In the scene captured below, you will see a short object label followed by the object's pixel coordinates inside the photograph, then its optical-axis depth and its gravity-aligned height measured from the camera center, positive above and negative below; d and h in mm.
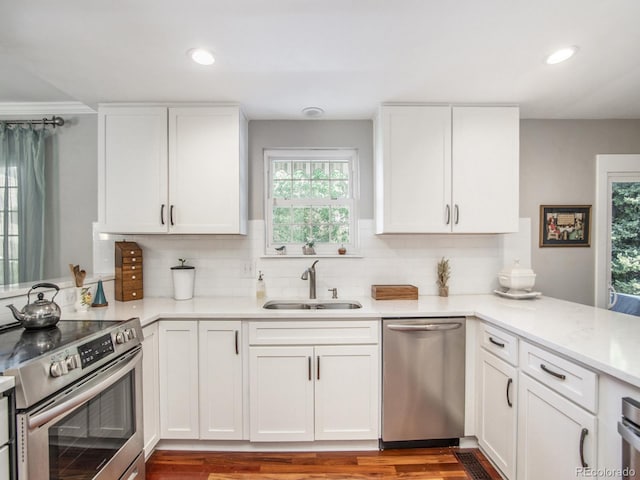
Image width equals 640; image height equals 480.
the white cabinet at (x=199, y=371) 2014 -875
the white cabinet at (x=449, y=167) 2320 +530
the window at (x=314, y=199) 2711 +336
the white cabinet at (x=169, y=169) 2277 +499
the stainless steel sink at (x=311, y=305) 2471 -546
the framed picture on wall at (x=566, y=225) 2645 +112
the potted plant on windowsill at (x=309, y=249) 2656 -102
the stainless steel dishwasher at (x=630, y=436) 1023 -666
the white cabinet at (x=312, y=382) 2012 -942
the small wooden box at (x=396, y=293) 2426 -435
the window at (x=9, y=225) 2545 +93
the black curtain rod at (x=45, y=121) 2559 +953
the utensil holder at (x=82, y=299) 2038 -422
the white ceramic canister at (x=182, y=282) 2439 -357
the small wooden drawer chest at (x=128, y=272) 2383 -281
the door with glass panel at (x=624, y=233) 2635 +44
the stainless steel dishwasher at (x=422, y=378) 2002 -911
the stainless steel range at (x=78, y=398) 1062 -658
